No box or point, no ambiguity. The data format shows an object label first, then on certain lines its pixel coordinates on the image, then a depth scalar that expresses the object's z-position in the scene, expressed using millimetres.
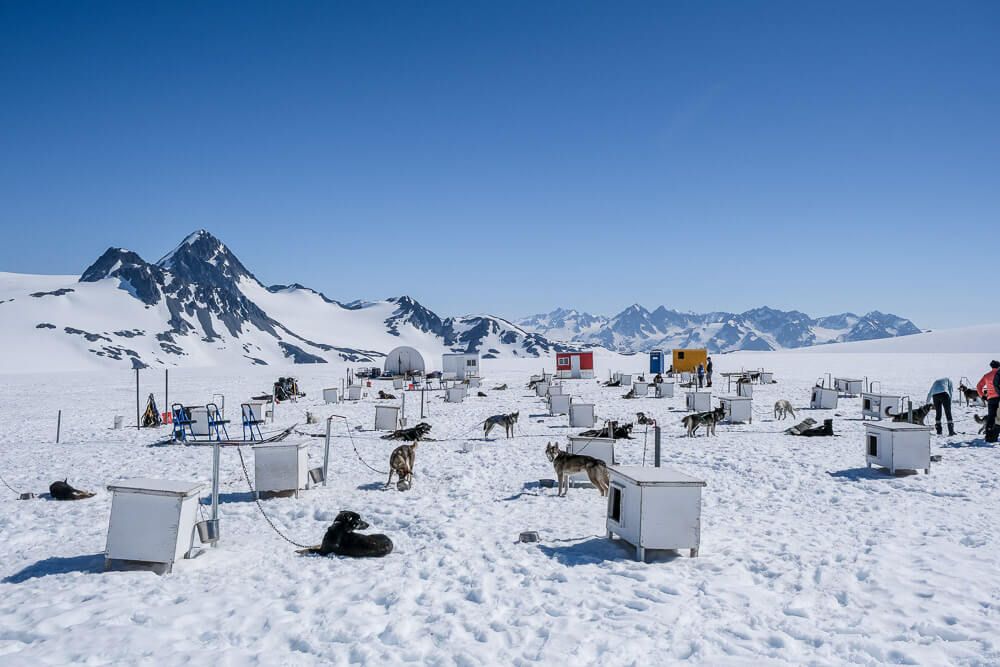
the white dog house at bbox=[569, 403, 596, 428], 24094
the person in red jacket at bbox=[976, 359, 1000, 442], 17422
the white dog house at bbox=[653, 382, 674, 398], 37094
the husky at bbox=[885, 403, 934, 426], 20297
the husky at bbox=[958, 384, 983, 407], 27578
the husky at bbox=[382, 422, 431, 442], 20389
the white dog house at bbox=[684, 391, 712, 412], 27475
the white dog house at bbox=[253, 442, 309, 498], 12727
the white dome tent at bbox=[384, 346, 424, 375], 71562
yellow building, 60938
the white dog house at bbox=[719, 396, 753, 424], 24078
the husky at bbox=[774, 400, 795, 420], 24622
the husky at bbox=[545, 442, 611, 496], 12266
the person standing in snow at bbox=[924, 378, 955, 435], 19625
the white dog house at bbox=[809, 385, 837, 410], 28781
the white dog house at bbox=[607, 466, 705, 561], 8617
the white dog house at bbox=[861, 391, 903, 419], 23703
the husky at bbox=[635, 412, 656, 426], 24666
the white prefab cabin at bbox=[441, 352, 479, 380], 63941
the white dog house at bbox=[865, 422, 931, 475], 13742
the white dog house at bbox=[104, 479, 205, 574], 8383
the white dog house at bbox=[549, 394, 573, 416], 28062
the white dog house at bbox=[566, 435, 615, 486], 14016
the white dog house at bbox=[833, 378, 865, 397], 34969
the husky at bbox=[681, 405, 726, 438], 20875
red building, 60219
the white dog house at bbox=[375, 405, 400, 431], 23812
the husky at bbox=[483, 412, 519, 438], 21422
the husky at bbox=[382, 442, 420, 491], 13828
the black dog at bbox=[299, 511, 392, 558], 9211
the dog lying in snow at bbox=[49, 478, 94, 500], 13031
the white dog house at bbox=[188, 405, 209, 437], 22234
